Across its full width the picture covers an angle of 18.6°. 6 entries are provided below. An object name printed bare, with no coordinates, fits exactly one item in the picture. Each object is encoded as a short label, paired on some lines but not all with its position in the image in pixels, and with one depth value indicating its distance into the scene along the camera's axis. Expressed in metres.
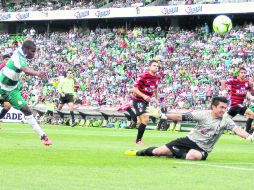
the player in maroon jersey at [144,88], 19.94
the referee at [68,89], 33.69
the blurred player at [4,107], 24.64
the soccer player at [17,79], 16.53
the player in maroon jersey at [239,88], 23.62
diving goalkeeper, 13.56
